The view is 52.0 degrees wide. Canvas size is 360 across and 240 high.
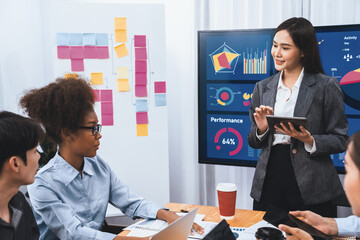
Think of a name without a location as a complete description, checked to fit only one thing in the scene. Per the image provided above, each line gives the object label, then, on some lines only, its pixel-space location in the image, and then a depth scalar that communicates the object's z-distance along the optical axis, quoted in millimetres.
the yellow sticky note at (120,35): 2945
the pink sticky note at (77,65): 2969
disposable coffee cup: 1536
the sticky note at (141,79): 3006
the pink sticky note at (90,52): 2955
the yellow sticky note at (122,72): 2986
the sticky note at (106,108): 3010
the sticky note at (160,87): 3030
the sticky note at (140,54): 2975
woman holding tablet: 1860
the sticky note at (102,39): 2943
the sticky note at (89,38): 2938
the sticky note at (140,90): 3014
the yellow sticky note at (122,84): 2994
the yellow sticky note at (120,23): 2938
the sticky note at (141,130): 3061
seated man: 1206
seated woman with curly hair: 1499
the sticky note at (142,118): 3043
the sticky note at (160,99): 3045
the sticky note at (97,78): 2988
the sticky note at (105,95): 2996
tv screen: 2598
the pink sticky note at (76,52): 2955
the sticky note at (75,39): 2941
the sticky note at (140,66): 2986
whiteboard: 2932
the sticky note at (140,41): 2967
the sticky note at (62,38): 2941
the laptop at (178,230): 1039
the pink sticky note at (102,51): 2961
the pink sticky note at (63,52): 2953
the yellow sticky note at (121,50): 2963
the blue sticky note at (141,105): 3027
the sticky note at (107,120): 3025
